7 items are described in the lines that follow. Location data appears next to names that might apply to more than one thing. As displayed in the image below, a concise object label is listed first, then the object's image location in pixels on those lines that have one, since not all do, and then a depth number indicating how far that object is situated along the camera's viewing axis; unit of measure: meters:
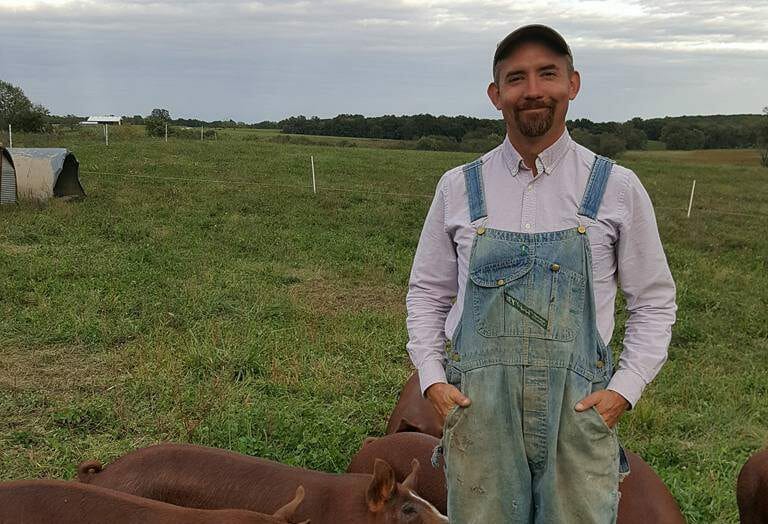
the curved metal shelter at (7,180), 12.74
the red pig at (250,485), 3.33
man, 2.29
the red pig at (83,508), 2.92
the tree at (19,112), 36.59
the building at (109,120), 54.03
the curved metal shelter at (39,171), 13.15
